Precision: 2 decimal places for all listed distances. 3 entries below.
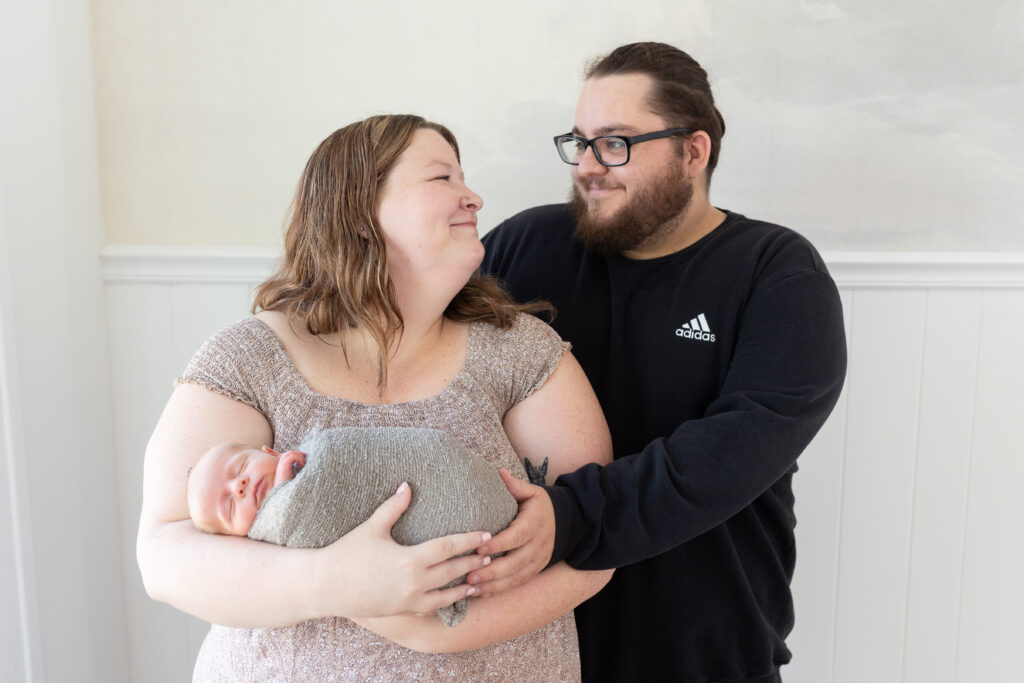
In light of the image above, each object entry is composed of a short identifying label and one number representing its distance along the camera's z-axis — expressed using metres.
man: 1.42
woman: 1.13
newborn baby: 1.11
